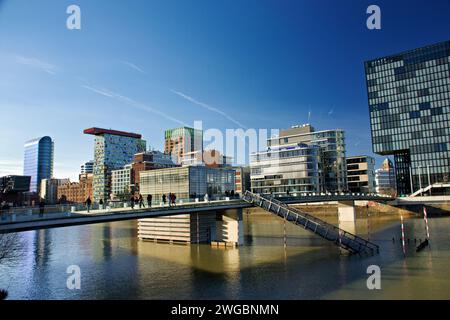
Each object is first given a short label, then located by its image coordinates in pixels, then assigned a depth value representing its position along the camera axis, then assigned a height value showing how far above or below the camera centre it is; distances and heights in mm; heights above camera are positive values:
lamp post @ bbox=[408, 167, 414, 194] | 121700 +4420
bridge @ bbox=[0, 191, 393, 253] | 23344 -1470
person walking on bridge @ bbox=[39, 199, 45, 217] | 24544 -800
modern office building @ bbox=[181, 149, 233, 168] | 174062 +19186
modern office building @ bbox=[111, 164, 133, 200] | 171038 +8356
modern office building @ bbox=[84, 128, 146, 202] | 194500 +7732
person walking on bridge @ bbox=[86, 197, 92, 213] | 28641 -638
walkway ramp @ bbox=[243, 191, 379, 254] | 36219 -3558
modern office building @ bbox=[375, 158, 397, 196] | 159325 -329
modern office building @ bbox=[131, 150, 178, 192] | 166625 +16865
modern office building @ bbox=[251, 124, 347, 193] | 119500 +10615
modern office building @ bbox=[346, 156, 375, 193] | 141500 +6829
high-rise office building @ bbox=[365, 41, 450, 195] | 117812 +27377
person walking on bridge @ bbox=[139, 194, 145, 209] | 33719 -706
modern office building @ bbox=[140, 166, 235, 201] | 86125 +3599
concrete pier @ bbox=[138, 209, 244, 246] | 44219 -4369
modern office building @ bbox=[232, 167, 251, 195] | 158375 +6787
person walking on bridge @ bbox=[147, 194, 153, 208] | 34316 -551
